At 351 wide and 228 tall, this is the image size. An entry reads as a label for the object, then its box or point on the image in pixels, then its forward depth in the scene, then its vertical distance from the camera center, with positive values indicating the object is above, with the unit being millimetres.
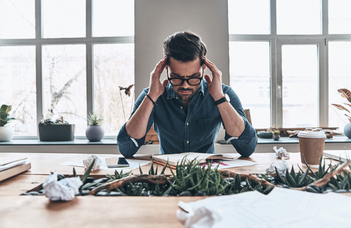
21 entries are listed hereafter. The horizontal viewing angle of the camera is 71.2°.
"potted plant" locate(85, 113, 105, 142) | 2838 -187
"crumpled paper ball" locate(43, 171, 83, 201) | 549 -173
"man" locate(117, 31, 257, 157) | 1371 +17
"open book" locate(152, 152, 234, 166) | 1052 -202
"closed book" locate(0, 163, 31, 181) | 824 -202
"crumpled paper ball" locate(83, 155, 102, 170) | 954 -192
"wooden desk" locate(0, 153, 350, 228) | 447 -198
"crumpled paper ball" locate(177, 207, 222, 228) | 400 -176
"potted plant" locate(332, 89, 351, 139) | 2625 +64
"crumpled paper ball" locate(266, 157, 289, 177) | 790 -180
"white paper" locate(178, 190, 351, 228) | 412 -186
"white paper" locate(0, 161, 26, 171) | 835 -179
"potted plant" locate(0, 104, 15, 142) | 2908 -98
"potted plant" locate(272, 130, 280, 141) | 2678 -249
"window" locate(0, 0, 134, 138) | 3162 +673
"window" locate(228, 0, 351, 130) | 3076 +635
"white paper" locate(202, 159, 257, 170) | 1035 -227
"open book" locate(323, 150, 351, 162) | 1139 -205
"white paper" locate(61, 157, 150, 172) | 998 -221
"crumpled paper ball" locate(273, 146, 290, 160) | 1230 -209
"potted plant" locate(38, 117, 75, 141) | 2893 -189
